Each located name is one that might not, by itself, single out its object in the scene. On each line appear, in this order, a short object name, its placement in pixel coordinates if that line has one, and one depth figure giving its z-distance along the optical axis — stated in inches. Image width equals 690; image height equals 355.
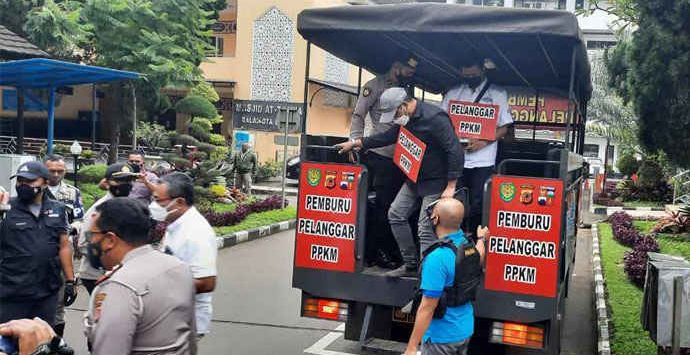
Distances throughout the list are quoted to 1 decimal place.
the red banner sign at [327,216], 212.1
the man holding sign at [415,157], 202.2
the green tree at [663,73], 319.0
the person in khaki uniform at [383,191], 227.1
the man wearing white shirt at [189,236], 151.2
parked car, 1016.2
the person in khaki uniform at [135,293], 96.7
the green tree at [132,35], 786.2
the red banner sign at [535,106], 350.3
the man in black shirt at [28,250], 184.2
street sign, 1047.0
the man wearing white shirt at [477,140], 226.2
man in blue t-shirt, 148.5
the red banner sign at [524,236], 189.2
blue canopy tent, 387.9
